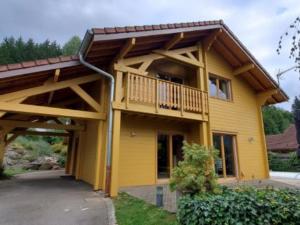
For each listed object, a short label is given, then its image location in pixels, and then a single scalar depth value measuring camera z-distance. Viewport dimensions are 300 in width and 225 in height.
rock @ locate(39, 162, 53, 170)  17.86
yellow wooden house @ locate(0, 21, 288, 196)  6.81
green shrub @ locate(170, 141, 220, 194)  4.71
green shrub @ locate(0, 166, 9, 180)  10.80
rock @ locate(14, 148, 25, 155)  19.42
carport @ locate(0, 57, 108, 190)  6.14
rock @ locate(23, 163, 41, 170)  17.71
